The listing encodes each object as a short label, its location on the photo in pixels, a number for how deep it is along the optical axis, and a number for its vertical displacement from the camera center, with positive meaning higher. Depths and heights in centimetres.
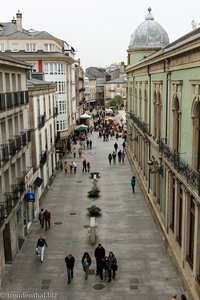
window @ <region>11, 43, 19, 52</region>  5611 +660
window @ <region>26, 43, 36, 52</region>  5525 +655
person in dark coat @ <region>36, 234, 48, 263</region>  1884 -732
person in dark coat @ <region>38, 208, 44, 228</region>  2339 -737
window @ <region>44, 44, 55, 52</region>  5526 +638
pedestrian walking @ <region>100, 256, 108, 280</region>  1694 -750
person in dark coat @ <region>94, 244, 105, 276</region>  1731 -707
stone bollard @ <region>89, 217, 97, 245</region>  2081 -739
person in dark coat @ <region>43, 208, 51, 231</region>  2315 -726
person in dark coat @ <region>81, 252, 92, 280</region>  1695 -728
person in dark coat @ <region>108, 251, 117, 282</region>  1683 -730
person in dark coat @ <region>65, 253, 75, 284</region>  1677 -721
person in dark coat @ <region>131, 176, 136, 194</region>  3023 -692
